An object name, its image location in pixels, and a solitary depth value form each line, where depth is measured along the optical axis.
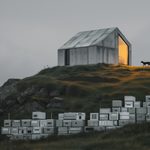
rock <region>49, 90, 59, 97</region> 68.06
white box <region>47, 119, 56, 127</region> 56.24
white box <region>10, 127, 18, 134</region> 57.66
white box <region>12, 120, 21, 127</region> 57.46
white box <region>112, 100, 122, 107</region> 57.09
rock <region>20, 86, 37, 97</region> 69.44
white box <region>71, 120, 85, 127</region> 55.75
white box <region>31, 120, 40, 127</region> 56.72
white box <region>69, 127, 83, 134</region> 55.25
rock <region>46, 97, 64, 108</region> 64.38
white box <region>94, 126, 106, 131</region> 54.76
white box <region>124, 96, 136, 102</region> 57.34
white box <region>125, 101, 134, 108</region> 57.25
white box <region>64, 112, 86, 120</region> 56.00
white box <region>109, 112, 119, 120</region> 54.78
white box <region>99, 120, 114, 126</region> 54.88
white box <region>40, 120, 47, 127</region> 56.62
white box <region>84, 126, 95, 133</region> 54.88
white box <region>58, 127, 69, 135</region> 55.63
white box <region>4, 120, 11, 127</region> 57.79
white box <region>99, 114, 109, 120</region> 55.25
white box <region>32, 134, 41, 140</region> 55.35
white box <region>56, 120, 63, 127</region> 56.12
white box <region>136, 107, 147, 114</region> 55.31
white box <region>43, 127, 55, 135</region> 56.38
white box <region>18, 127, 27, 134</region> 57.29
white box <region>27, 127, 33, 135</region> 56.91
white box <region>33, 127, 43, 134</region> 56.25
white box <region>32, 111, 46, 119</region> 57.25
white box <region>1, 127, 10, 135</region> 57.97
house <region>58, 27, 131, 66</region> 88.19
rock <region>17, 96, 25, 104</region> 67.94
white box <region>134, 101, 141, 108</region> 56.74
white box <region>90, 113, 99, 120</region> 55.34
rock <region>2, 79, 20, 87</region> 83.63
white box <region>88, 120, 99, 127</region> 55.12
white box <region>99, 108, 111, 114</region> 55.56
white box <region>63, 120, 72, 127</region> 55.84
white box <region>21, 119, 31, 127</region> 56.94
